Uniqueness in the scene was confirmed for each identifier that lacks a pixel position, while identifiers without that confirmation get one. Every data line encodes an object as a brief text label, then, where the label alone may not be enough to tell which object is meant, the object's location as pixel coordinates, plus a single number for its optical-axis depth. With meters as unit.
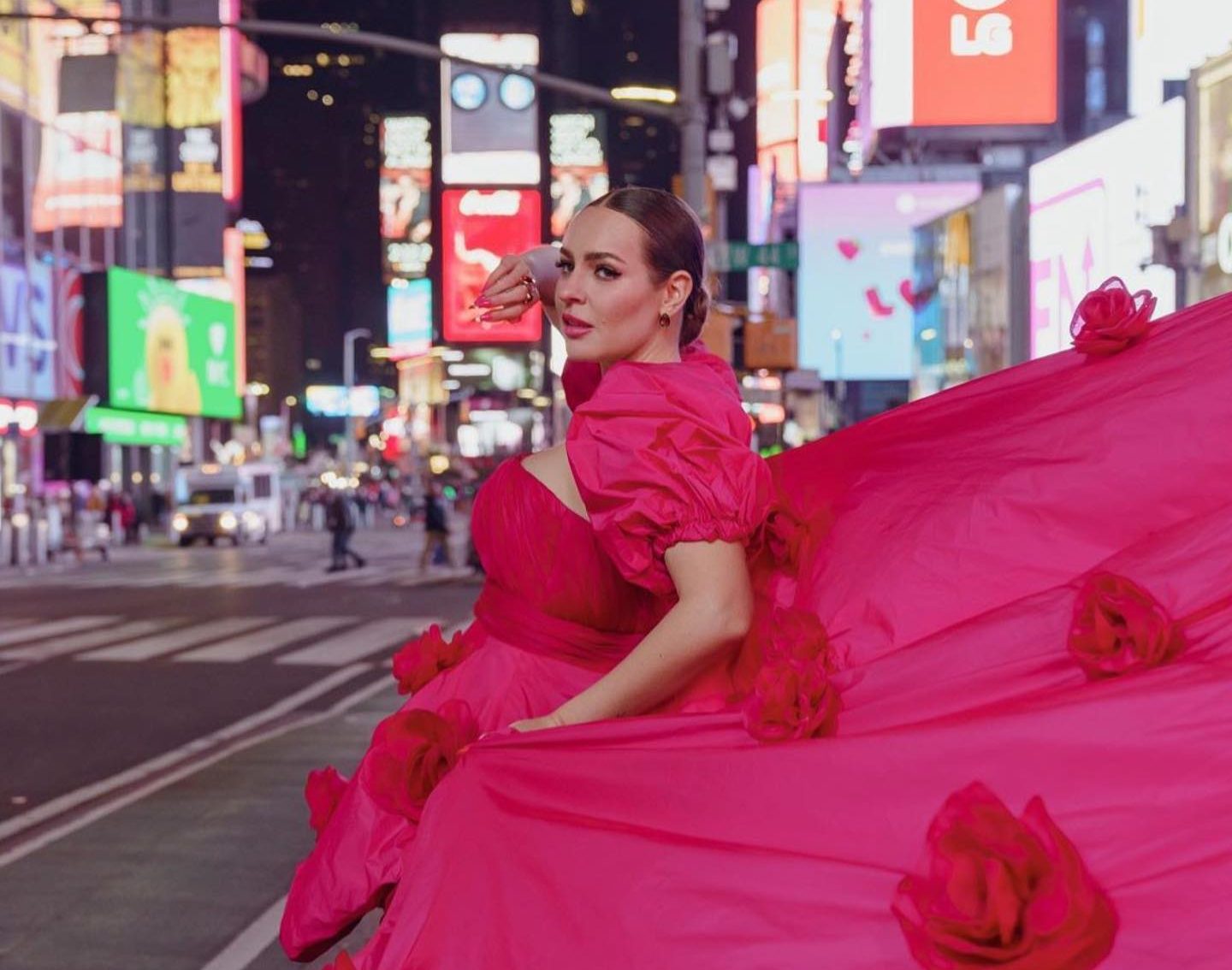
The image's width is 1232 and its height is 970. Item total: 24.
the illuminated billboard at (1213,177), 22.17
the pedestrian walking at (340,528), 33.66
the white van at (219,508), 49.88
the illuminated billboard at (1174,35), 24.25
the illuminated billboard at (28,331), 46.28
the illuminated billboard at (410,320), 116.00
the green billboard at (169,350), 57.47
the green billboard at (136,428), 58.46
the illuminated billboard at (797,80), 89.81
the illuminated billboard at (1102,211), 26.52
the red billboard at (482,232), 71.00
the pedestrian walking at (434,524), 32.09
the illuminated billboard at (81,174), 50.38
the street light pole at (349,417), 88.54
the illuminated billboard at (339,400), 116.00
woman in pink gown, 2.14
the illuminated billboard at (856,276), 81.25
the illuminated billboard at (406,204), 110.44
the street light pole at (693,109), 17.94
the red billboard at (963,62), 41.25
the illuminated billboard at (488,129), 72.06
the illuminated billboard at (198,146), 72.38
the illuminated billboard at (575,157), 102.75
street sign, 17.75
